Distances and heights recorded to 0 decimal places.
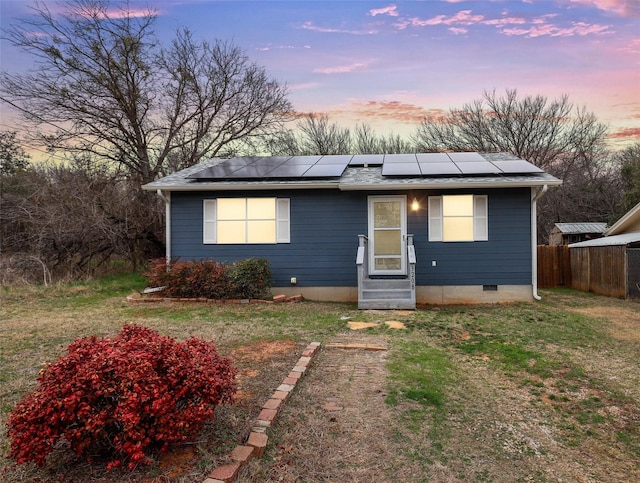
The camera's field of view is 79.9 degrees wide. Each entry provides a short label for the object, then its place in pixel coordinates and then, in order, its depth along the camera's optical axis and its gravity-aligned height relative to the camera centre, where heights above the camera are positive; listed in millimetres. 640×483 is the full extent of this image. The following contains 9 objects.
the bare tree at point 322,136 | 25844 +7479
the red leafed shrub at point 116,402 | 2090 -910
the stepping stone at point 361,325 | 6418 -1368
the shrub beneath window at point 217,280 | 8797 -780
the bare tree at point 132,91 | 14094 +6557
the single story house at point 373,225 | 9289 +510
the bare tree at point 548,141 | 22656 +6744
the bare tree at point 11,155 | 13852 +3456
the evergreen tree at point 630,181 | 17781 +3119
